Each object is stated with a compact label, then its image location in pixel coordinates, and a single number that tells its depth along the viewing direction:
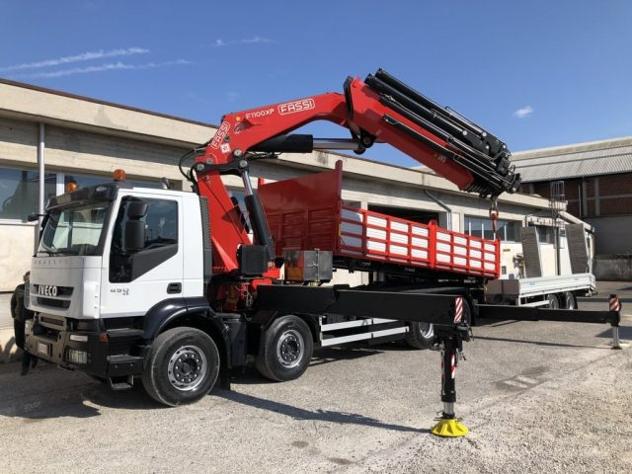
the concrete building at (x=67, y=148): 9.95
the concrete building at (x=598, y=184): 44.91
